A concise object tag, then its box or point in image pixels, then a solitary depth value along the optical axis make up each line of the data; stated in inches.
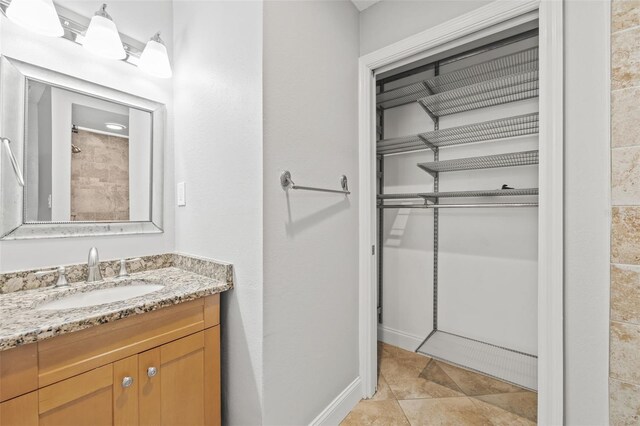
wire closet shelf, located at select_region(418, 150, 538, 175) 63.4
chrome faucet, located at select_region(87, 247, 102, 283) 48.9
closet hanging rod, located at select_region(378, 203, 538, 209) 63.9
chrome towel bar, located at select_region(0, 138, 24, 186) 42.9
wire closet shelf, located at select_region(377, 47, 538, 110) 61.4
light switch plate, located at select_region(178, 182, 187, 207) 60.2
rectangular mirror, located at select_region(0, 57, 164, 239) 44.7
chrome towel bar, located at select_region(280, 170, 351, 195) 47.2
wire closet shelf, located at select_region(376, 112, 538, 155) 64.5
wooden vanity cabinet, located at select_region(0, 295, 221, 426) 31.7
